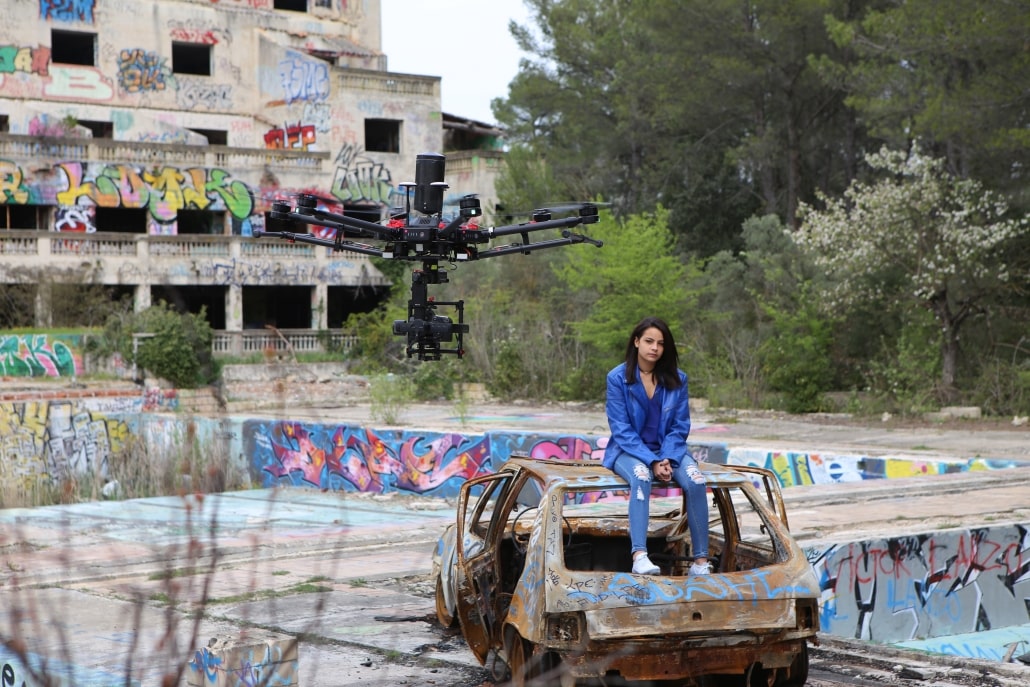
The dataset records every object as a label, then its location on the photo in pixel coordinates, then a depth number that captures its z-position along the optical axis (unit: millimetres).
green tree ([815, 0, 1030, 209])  27953
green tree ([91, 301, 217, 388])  36688
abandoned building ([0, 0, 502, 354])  46562
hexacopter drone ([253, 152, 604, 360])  12141
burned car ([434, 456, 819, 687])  6875
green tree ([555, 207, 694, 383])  35406
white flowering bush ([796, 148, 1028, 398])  30719
